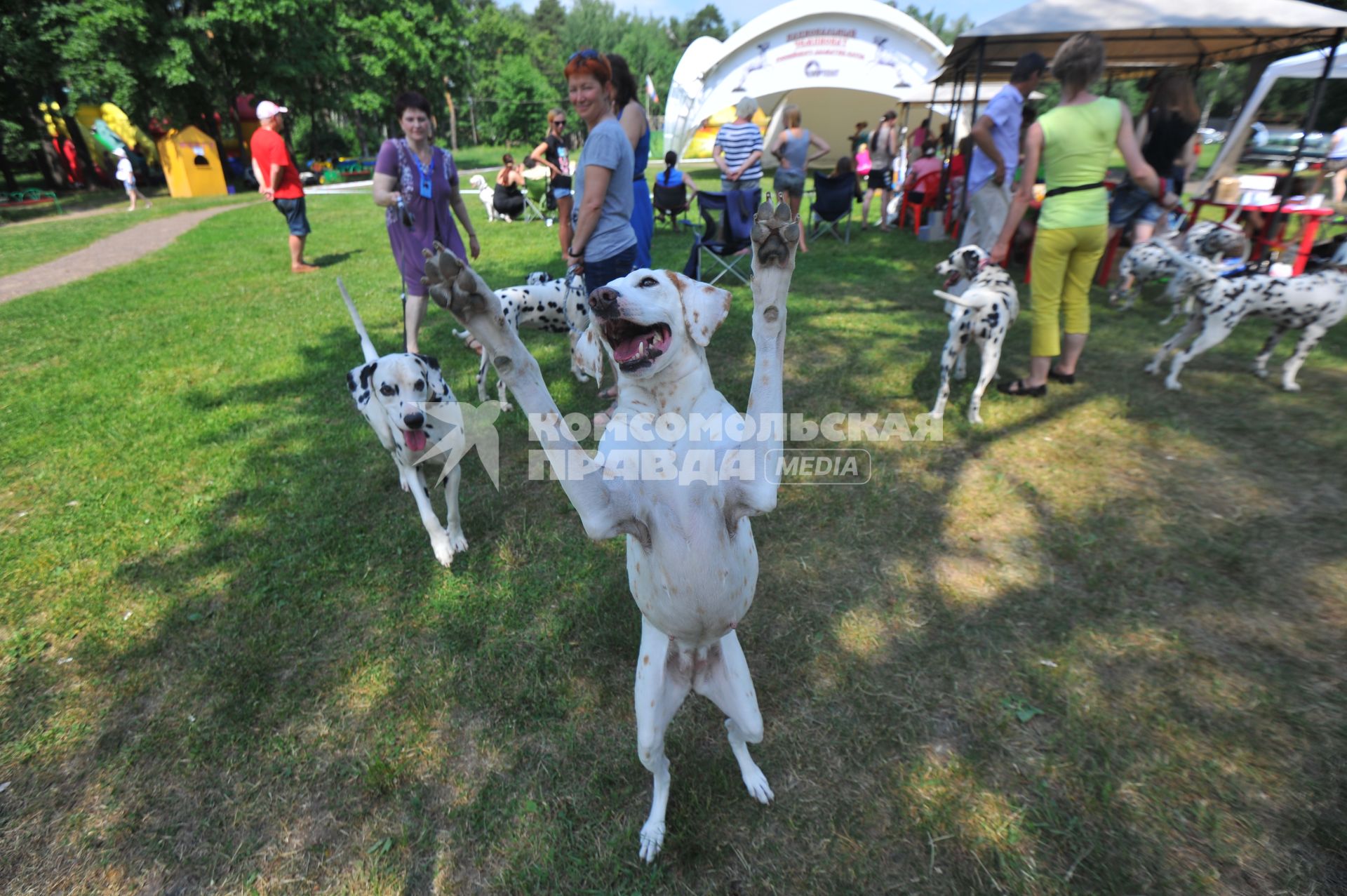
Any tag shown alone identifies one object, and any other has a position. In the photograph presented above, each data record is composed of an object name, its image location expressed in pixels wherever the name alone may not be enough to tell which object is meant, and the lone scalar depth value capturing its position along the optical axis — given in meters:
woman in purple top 4.88
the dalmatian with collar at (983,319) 4.78
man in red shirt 8.62
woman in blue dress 4.43
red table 7.44
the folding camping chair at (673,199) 11.46
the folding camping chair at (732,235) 8.11
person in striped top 9.05
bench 20.03
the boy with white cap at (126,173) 18.06
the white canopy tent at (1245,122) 8.20
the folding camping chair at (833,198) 10.45
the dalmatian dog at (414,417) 3.37
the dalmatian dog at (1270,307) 5.12
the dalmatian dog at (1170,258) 6.41
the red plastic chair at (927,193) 11.80
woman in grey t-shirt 3.75
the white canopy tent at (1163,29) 6.95
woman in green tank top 4.36
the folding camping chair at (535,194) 13.80
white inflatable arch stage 18.23
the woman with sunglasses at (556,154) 11.33
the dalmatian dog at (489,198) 13.90
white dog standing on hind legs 1.66
